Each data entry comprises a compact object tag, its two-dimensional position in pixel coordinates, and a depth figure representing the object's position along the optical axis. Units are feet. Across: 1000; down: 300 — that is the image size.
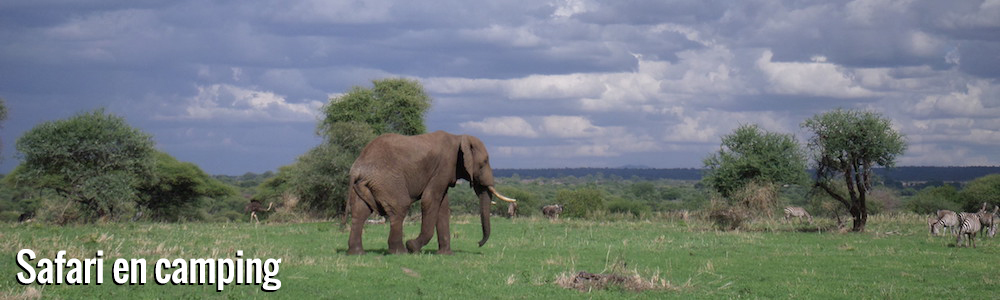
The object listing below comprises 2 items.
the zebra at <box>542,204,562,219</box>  180.12
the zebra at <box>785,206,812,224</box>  160.35
